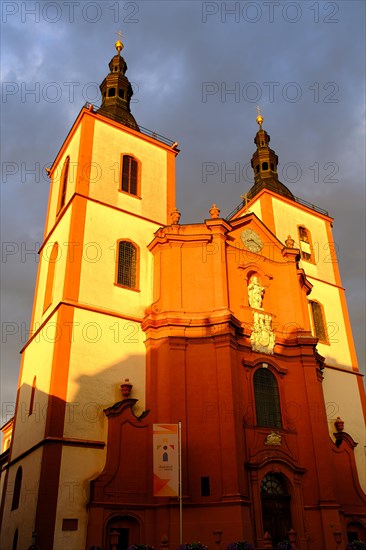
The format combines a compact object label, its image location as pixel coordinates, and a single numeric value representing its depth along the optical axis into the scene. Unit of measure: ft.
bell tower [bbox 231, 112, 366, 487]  94.84
